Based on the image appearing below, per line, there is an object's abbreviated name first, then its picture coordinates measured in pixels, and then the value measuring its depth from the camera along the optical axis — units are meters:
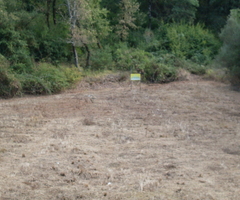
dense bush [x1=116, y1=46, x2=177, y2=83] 18.88
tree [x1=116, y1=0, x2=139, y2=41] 23.05
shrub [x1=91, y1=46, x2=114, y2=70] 20.33
